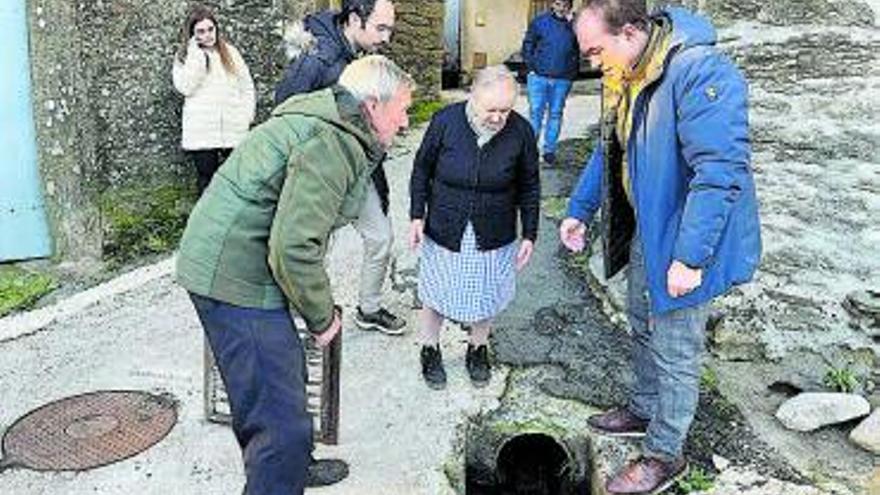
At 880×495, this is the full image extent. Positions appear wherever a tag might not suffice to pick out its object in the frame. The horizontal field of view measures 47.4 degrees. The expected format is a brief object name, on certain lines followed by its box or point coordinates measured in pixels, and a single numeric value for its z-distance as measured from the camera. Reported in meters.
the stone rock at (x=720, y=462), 4.25
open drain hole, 4.66
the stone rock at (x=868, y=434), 4.43
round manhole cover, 4.33
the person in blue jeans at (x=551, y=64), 8.79
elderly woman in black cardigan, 4.55
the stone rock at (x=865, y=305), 5.16
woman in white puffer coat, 6.56
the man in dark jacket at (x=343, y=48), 4.78
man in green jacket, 3.21
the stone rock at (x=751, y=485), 4.09
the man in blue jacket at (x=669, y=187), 3.52
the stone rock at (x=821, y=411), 4.61
